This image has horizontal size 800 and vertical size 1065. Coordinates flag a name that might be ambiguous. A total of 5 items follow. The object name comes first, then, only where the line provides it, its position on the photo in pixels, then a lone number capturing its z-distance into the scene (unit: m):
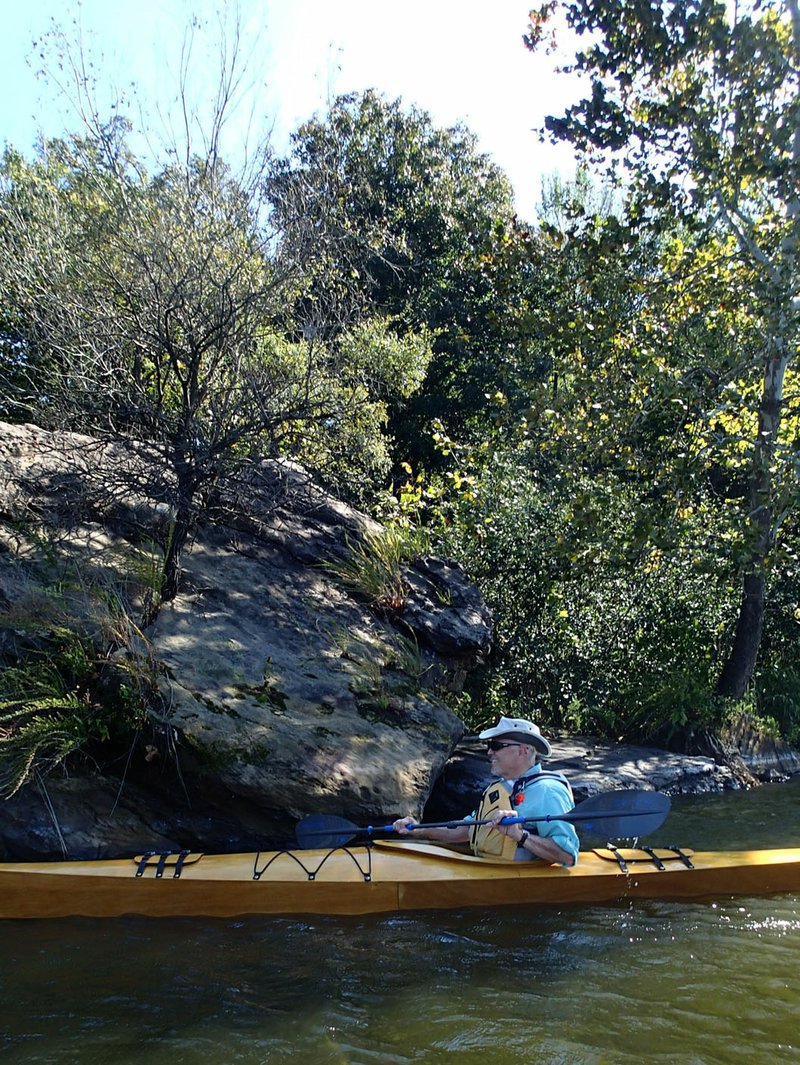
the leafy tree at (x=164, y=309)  6.63
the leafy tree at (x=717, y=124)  7.48
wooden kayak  4.59
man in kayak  4.75
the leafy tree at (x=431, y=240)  16.31
